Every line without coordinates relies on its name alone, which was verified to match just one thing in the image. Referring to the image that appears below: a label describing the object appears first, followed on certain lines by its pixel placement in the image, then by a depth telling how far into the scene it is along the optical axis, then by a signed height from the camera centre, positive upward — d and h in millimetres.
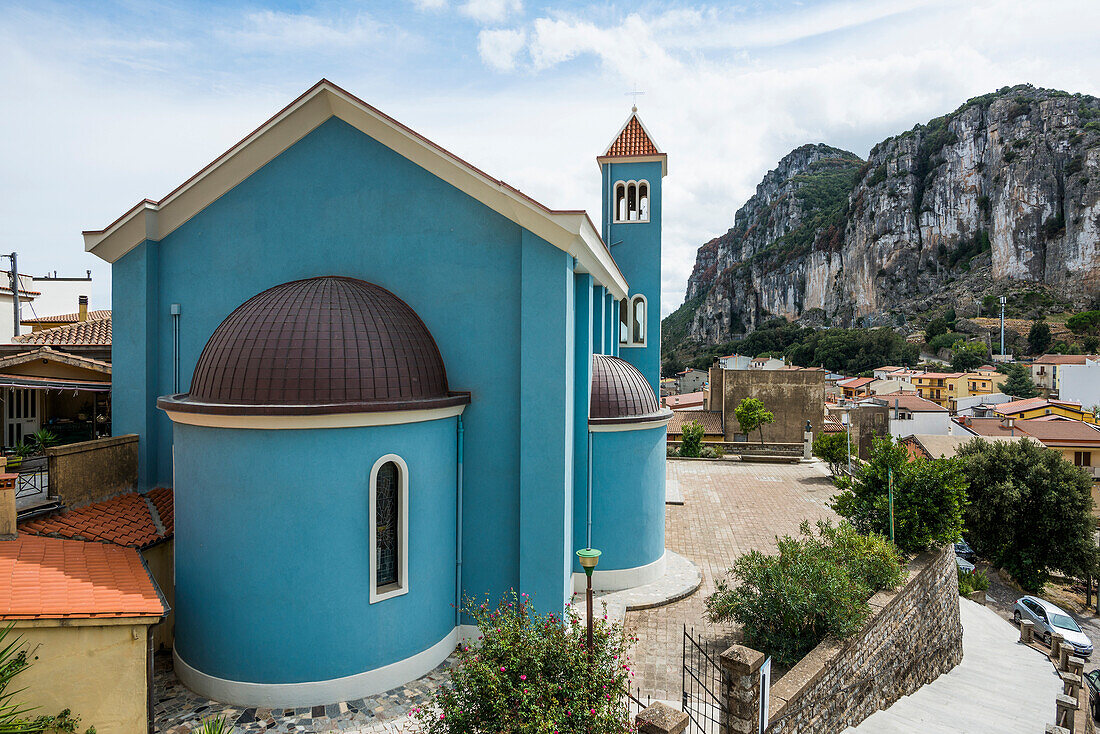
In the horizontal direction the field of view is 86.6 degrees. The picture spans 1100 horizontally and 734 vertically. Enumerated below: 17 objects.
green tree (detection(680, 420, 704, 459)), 32531 -3858
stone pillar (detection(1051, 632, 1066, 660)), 14219 -6629
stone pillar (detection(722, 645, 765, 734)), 7281 -3943
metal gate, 8156 -4884
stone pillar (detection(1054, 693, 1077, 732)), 10555 -6131
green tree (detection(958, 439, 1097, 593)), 23094 -5502
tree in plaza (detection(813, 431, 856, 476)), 30688 -3910
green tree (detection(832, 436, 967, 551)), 13102 -2804
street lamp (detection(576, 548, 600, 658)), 7434 -2327
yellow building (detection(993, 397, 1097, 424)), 47219 -2810
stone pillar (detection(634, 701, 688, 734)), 6582 -3967
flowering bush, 6102 -3395
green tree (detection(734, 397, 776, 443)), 38062 -2544
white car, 17750 -8034
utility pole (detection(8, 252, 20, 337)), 20320 +3253
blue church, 8656 -468
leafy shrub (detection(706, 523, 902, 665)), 9500 -3772
